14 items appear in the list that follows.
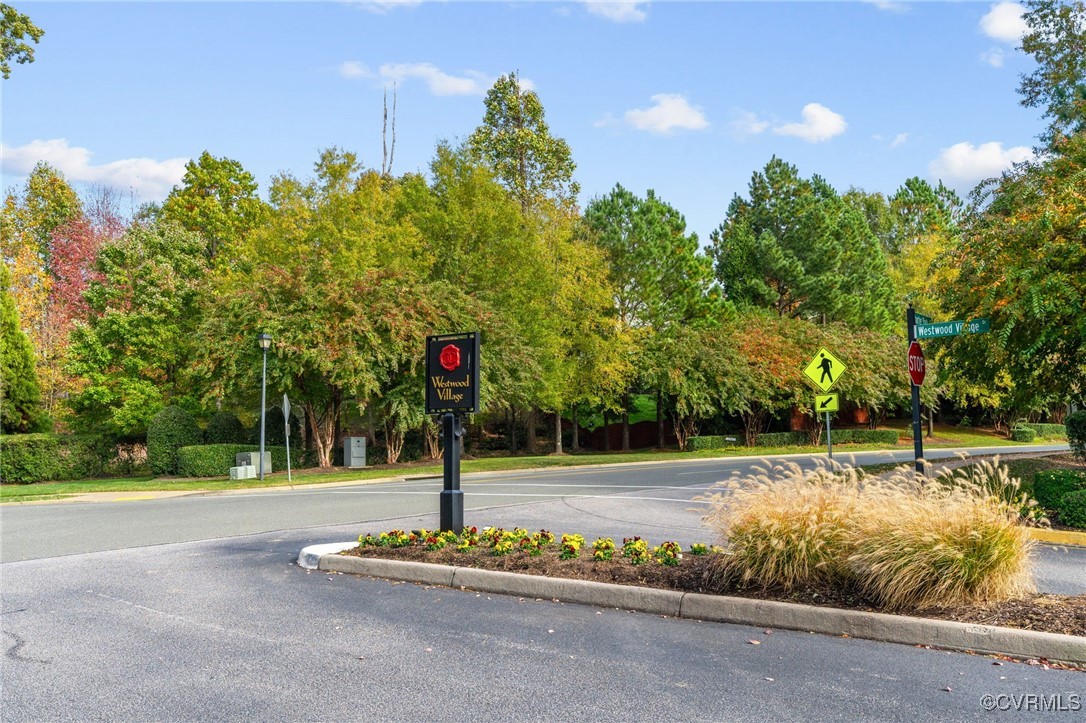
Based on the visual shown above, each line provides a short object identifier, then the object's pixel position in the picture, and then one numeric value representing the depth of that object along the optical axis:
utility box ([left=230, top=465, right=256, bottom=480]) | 26.28
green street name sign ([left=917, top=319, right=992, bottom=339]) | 12.72
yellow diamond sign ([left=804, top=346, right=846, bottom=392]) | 18.75
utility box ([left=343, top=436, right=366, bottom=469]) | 30.85
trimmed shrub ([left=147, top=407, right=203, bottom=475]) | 29.14
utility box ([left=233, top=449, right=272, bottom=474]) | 27.42
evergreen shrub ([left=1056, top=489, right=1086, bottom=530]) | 10.63
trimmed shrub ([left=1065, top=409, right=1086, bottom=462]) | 15.06
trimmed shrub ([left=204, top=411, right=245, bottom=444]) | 33.00
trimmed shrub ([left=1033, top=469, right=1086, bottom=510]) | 11.66
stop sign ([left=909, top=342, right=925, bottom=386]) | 13.00
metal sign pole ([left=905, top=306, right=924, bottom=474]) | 13.03
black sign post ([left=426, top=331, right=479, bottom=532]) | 9.95
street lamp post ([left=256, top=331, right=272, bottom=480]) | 25.50
